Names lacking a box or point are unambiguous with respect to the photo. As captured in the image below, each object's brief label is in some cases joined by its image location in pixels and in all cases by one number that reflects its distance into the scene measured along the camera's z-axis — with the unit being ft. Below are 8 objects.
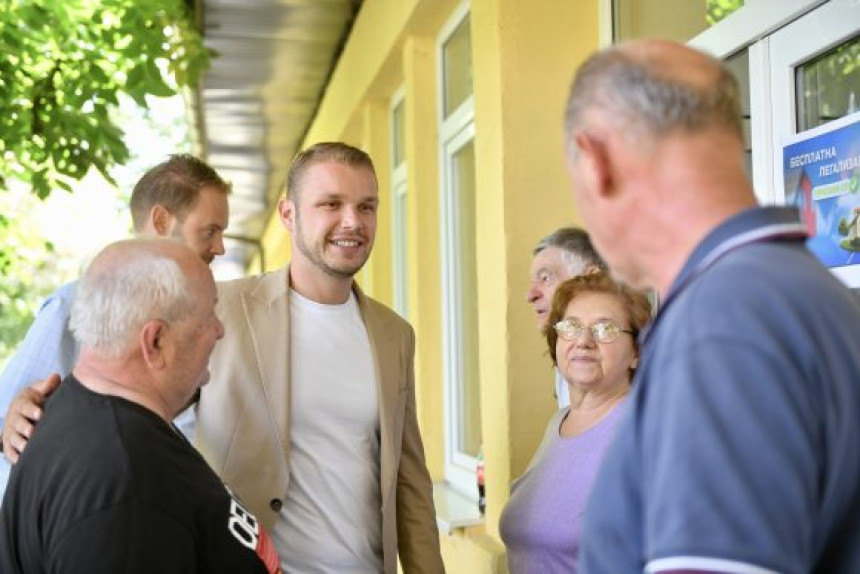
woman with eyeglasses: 7.28
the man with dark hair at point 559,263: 9.17
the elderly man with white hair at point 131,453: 4.87
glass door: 7.28
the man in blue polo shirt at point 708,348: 2.77
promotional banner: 7.23
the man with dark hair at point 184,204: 9.85
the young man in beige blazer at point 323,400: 7.85
